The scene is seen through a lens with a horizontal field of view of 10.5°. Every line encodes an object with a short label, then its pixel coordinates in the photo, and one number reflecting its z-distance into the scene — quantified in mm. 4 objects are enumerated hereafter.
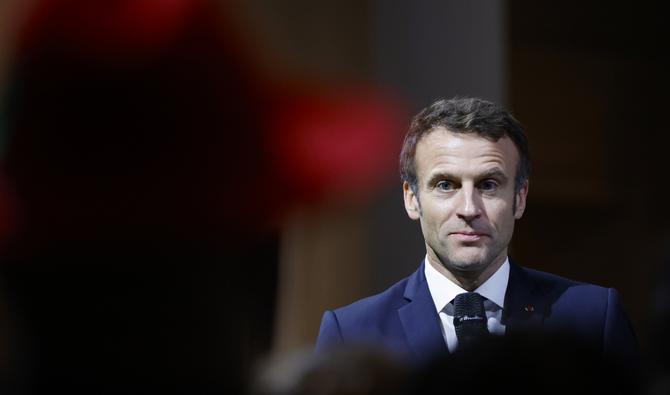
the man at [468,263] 5015
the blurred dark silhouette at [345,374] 3321
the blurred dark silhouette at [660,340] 3407
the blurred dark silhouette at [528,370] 3050
